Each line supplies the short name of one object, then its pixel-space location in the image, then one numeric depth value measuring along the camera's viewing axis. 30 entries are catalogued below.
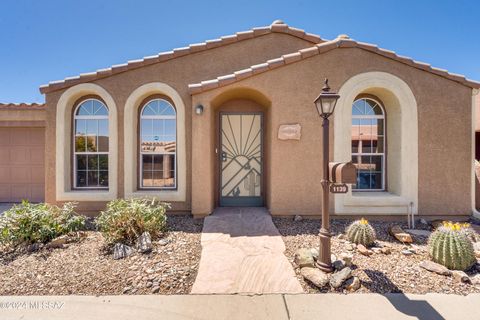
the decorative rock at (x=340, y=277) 3.48
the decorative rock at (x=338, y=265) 3.80
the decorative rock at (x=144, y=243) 4.37
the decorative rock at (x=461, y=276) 3.60
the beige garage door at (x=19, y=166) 8.45
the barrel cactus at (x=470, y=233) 4.21
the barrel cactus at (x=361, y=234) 4.60
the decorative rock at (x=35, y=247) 4.57
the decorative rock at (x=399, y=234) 4.88
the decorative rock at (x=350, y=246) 4.48
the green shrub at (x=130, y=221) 4.70
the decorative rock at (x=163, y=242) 4.66
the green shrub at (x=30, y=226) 4.70
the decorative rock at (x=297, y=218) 5.85
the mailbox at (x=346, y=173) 3.53
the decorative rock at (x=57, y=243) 4.66
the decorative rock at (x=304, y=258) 3.89
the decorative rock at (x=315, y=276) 3.49
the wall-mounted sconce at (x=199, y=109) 5.80
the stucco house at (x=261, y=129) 5.88
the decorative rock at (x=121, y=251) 4.27
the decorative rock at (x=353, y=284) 3.46
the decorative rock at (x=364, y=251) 4.31
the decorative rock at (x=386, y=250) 4.41
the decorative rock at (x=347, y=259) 3.87
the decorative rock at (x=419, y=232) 5.25
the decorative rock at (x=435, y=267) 3.76
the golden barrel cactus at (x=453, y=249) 3.82
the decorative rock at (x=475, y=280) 3.60
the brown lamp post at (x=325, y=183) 3.72
